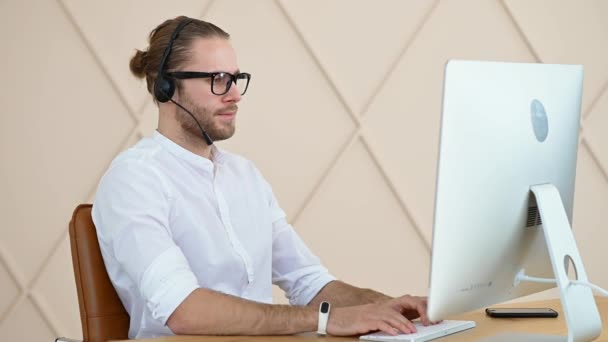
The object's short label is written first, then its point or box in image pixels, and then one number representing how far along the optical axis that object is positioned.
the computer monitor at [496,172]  3.66
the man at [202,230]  4.02
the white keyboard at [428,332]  3.85
